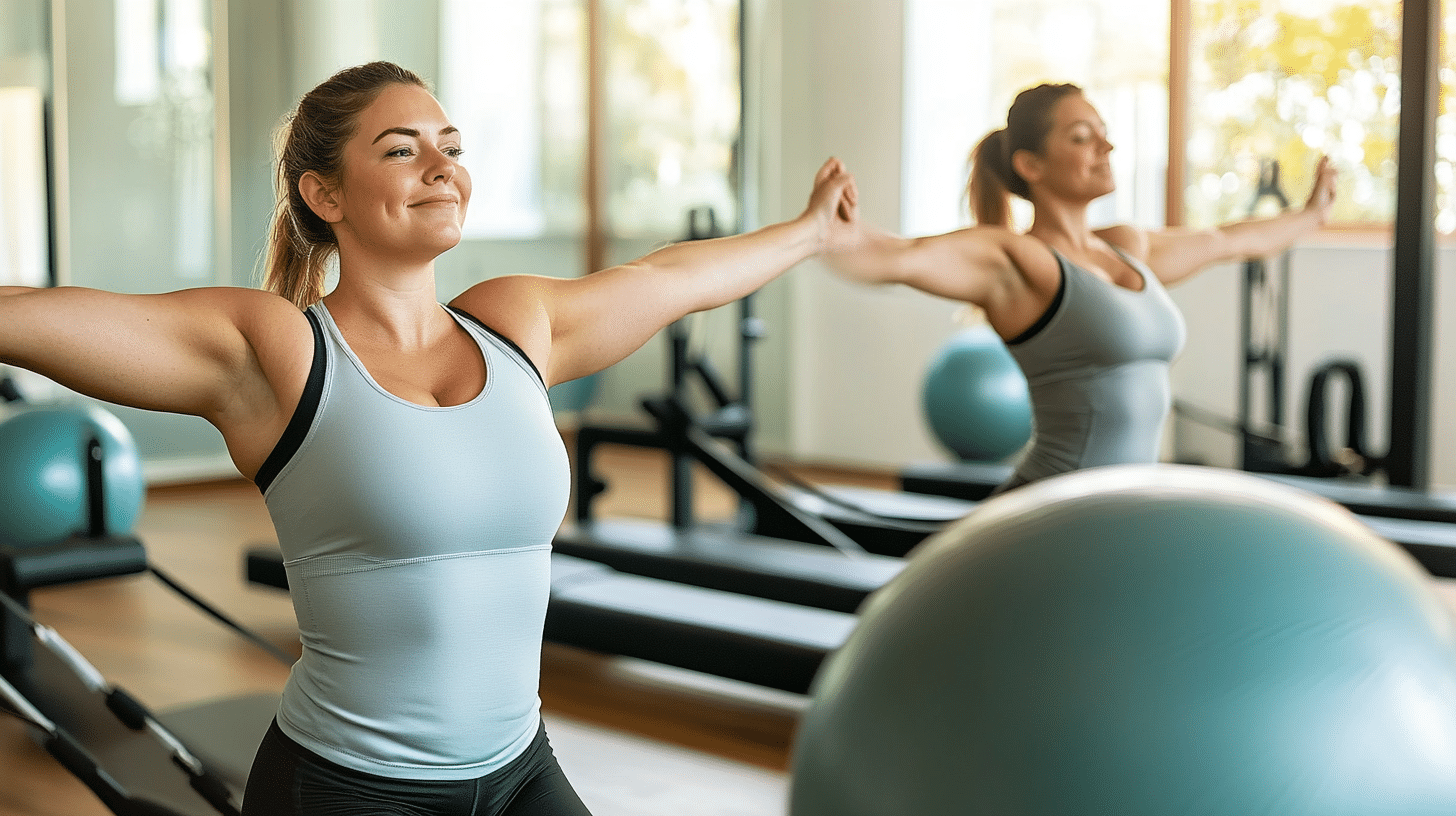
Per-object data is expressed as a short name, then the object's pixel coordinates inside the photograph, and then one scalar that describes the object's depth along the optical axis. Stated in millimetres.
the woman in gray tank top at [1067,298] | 2234
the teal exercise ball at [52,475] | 3439
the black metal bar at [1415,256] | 3992
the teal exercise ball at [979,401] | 5176
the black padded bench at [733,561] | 3433
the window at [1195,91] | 5379
